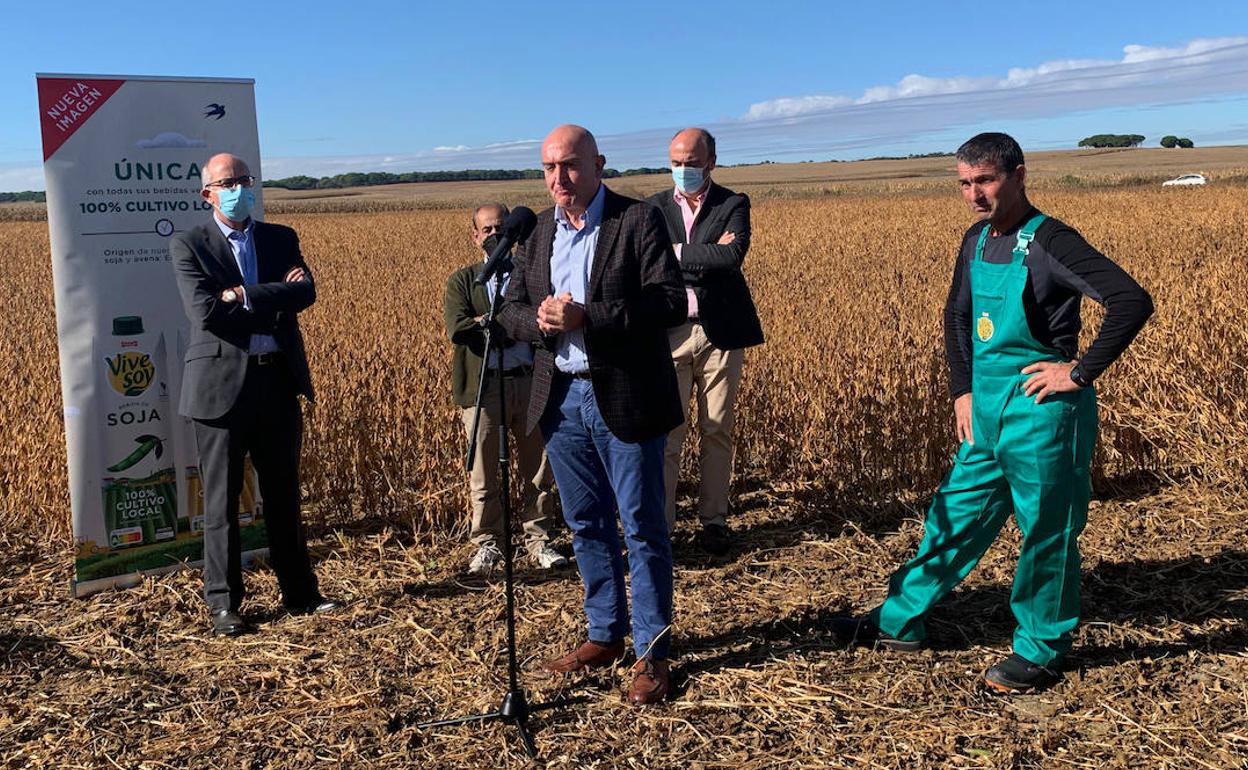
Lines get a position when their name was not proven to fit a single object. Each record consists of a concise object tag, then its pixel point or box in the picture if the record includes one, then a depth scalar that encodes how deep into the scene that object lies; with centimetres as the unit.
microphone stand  337
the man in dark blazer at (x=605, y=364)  342
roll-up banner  482
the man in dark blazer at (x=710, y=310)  493
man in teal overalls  329
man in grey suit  428
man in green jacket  483
